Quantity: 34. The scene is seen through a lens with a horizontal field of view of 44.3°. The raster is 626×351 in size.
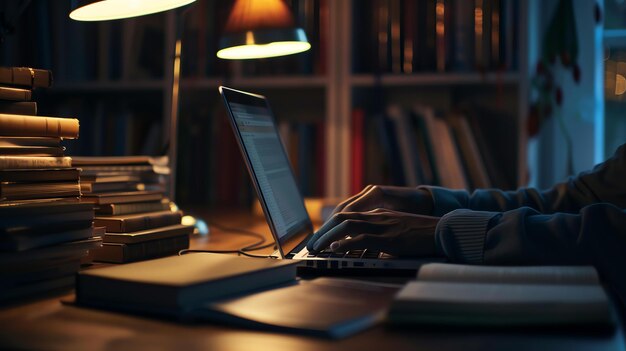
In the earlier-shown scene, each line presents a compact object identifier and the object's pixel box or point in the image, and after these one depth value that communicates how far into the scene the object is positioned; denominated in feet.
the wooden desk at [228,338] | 2.10
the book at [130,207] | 3.83
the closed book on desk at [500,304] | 2.20
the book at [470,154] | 7.82
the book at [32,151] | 3.11
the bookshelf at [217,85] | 8.27
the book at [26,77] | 3.23
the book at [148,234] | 3.72
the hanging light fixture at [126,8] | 4.13
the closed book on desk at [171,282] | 2.50
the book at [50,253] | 2.77
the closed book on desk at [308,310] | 2.26
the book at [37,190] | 3.04
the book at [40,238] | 2.77
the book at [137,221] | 3.75
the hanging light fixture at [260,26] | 4.97
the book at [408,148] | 7.89
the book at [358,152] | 8.27
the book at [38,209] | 2.81
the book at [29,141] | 3.11
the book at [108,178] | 3.84
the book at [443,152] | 7.81
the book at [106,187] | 3.82
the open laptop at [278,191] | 3.38
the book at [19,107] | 3.23
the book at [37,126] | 3.13
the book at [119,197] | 3.83
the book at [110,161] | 4.22
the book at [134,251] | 3.71
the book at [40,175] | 3.05
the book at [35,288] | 2.81
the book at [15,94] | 3.22
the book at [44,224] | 2.78
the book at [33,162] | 3.06
